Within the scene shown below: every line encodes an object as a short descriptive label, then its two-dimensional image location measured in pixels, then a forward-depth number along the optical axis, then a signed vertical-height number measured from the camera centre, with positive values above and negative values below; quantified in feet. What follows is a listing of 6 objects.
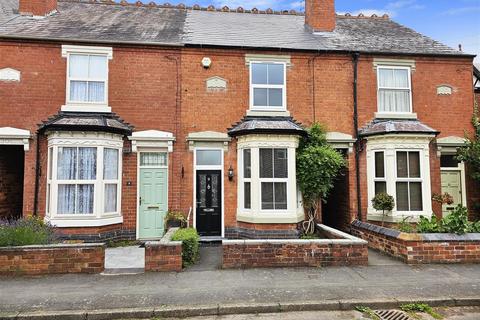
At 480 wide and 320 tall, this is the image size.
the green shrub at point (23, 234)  22.16 -3.68
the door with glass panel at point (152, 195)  32.86 -1.22
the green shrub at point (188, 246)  23.67 -4.84
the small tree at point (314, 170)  31.04 +1.30
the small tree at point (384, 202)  30.94 -1.91
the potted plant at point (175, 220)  31.04 -3.67
